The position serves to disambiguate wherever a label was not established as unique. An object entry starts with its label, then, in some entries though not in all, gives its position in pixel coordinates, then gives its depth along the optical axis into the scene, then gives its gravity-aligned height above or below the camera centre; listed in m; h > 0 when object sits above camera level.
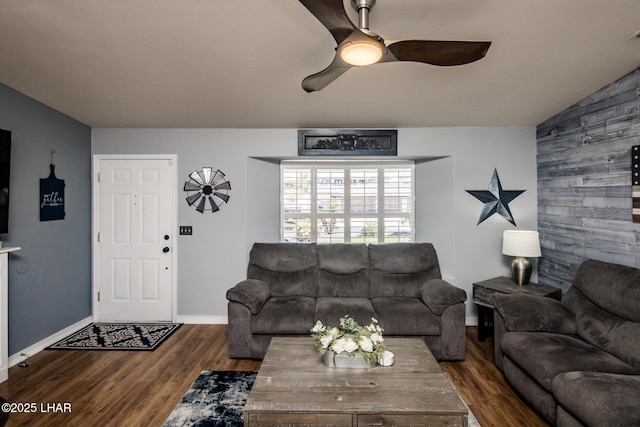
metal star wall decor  3.99 +0.18
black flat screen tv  2.73 +0.32
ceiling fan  1.49 +0.85
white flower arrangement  2.09 -0.79
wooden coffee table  1.71 -0.96
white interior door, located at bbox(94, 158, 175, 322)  4.12 -0.30
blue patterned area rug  2.24 -1.35
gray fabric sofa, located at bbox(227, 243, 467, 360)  3.07 -0.81
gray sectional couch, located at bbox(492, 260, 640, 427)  1.80 -0.92
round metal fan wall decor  4.11 +0.28
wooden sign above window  4.07 +0.86
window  4.63 +0.19
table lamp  3.47 -0.37
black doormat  3.41 -1.31
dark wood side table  3.30 -0.76
